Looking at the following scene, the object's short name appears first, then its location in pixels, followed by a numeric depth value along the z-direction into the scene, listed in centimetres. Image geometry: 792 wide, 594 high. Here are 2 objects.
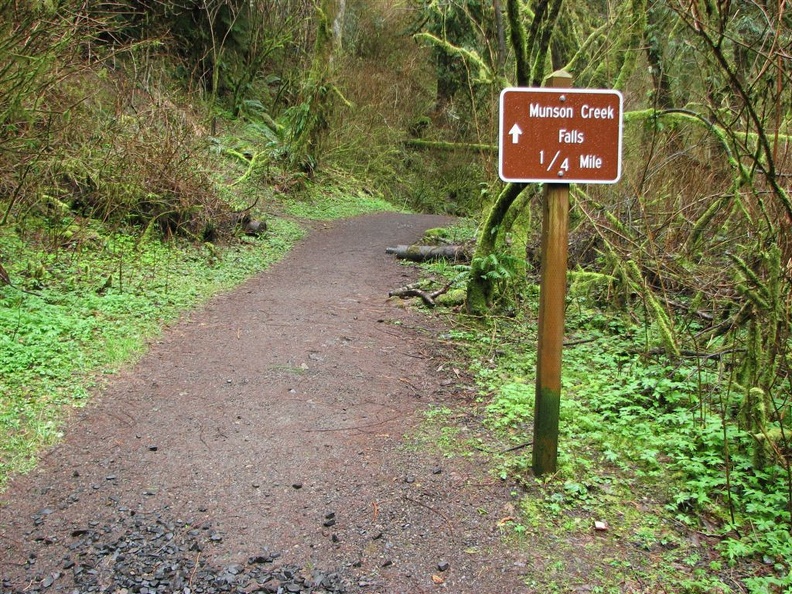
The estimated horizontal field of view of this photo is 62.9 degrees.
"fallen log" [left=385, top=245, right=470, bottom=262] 1046
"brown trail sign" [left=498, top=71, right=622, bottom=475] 357
